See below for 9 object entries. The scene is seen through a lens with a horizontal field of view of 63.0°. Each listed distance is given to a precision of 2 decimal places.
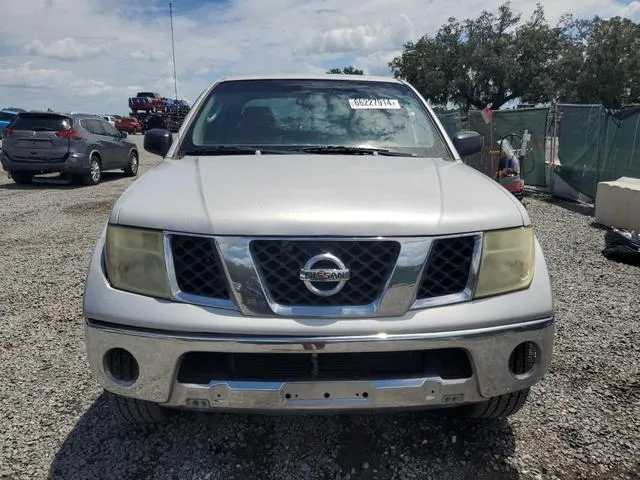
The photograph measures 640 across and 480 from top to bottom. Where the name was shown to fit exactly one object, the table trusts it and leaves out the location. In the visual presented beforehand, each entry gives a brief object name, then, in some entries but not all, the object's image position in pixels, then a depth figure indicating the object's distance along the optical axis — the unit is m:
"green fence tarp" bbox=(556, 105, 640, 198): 8.73
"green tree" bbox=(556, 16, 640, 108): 37.50
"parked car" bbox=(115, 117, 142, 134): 39.31
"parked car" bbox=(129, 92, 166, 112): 43.03
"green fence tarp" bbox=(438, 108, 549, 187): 11.23
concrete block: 6.96
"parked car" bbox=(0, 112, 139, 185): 12.03
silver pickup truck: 1.96
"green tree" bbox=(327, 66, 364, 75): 50.66
